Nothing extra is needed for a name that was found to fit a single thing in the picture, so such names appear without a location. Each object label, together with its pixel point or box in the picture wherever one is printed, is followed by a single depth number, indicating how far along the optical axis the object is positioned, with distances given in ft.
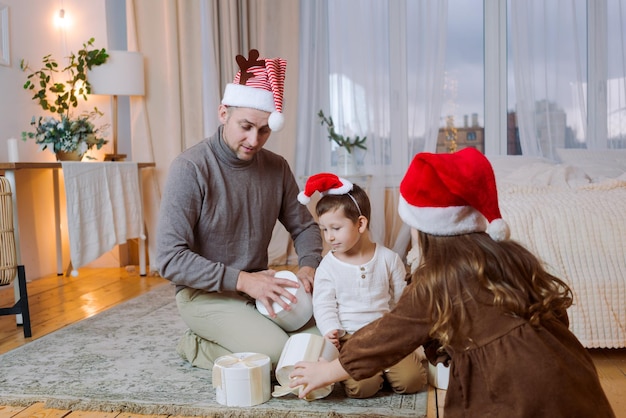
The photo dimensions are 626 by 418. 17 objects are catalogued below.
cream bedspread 6.92
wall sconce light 13.67
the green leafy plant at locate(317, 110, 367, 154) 14.34
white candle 11.03
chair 8.43
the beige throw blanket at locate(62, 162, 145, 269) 10.98
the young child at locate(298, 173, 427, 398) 6.06
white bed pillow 11.20
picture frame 11.87
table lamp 12.89
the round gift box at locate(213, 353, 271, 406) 5.67
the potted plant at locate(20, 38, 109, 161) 12.10
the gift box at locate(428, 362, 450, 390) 6.21
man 6.23
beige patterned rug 5.70
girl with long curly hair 3.72
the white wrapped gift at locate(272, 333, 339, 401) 5.72
